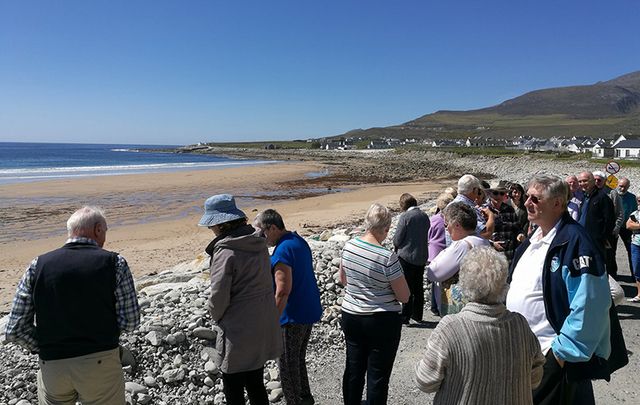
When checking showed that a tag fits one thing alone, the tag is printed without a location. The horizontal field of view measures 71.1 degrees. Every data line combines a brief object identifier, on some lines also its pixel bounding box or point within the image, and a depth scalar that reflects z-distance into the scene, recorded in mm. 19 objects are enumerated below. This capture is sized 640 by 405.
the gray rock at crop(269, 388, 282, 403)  4492
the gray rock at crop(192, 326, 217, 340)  5160
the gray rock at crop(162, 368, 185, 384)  4531
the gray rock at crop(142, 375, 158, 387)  4438
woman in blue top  3877
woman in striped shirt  3562
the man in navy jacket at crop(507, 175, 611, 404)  2463
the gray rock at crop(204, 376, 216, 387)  4609
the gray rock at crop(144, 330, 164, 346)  4879
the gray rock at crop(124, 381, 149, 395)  4270
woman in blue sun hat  3287
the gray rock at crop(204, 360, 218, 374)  4719
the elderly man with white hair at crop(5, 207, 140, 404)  2799
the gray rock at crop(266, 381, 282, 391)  4617
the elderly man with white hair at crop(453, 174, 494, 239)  5559
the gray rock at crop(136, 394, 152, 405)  4215
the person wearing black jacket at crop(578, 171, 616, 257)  5941
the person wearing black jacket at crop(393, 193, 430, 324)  5867
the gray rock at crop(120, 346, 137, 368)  4570
